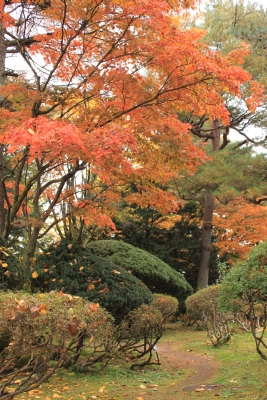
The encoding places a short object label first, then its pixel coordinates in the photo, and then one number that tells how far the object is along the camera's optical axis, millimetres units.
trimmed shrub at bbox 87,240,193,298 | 10703
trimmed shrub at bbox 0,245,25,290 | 6127
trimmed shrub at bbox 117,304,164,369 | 6641
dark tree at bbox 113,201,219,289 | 15969
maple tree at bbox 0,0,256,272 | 5645
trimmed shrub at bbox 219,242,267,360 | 4750
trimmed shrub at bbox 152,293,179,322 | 11141
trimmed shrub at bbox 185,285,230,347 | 11773
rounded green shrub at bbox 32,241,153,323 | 6453
